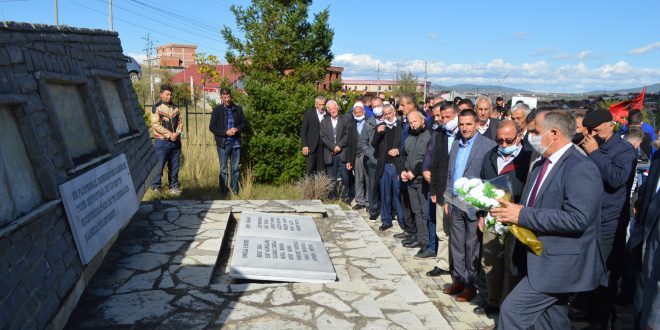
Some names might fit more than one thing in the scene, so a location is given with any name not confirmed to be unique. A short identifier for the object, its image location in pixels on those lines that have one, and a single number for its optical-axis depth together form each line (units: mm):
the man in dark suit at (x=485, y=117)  6121
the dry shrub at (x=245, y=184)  9341
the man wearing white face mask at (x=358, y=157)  9031
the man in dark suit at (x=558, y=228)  3193
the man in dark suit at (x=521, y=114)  6285
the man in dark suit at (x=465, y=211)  5008
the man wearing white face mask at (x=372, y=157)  8211
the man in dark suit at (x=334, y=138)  9477
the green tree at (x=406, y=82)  49094
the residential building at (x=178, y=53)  77188
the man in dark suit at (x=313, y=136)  9688
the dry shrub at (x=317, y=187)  9328
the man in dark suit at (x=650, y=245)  2982
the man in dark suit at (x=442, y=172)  5762
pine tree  12289
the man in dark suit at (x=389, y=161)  7465
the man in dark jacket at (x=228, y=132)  9242
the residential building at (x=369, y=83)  93438
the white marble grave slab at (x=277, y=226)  6316
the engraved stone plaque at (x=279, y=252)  5004
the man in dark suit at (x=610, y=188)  4434
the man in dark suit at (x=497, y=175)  4562
